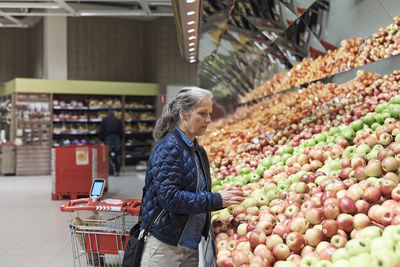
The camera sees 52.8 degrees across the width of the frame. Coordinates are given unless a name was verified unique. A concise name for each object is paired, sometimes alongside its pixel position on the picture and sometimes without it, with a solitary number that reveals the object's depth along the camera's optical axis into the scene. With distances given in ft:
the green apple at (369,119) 10.39
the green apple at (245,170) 12.19
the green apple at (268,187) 8.66
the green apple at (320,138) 11.65
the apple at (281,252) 5.95
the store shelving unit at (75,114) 35.99
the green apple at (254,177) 10.82
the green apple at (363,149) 8.32
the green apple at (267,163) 11.45
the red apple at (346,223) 5.90
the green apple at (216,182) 12.12
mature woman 6.05
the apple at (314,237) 5.94
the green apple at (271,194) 8.25
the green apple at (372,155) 7.60
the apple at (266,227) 6.76
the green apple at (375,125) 9.95
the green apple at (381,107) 10.29
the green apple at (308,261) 5.25
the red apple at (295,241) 5.97
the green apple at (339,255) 4.92
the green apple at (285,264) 5.47
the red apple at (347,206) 6.14
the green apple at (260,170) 11.09
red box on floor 23.81
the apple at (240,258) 5.99
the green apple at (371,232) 5.12
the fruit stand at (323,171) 5.66
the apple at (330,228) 5.87
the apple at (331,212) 6.19
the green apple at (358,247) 4.81
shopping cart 8.07
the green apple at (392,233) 4.65
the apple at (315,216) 6.33
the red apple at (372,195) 6.30
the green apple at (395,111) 9.59
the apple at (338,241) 5.55
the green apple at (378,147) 8.02
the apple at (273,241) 6.17
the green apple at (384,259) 4.20
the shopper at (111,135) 34.45
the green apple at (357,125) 10.53
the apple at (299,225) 6.25
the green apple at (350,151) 8.71
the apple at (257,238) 6.37
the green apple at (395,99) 10.02
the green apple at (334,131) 11.68
